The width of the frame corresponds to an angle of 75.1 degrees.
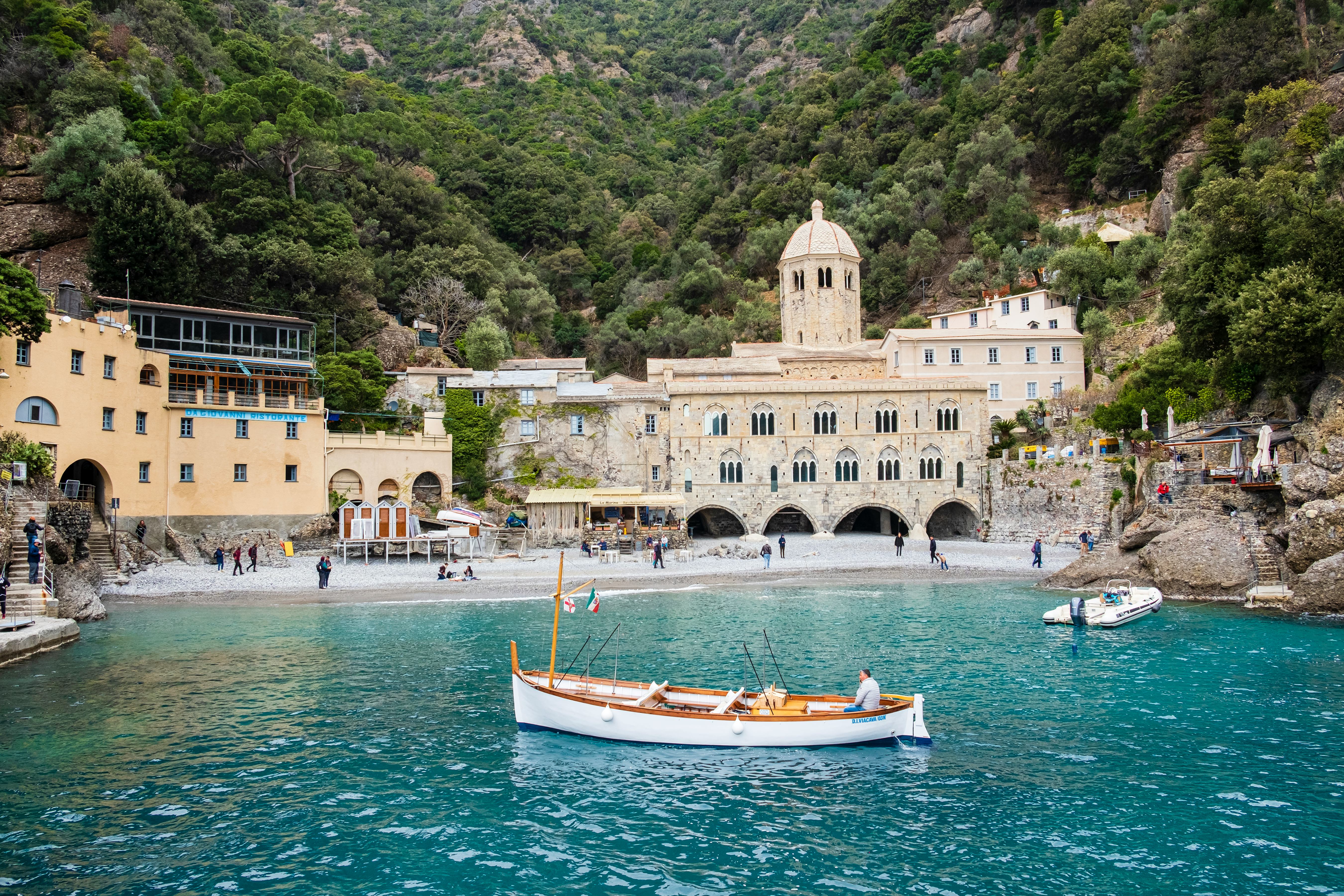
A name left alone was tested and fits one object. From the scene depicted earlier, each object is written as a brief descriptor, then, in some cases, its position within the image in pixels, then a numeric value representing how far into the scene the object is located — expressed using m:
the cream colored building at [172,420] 33.06
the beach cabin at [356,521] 38.44
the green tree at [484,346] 50.66
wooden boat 15.23
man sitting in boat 15.21
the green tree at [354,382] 44.16
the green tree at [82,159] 45.22
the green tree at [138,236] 43.50
